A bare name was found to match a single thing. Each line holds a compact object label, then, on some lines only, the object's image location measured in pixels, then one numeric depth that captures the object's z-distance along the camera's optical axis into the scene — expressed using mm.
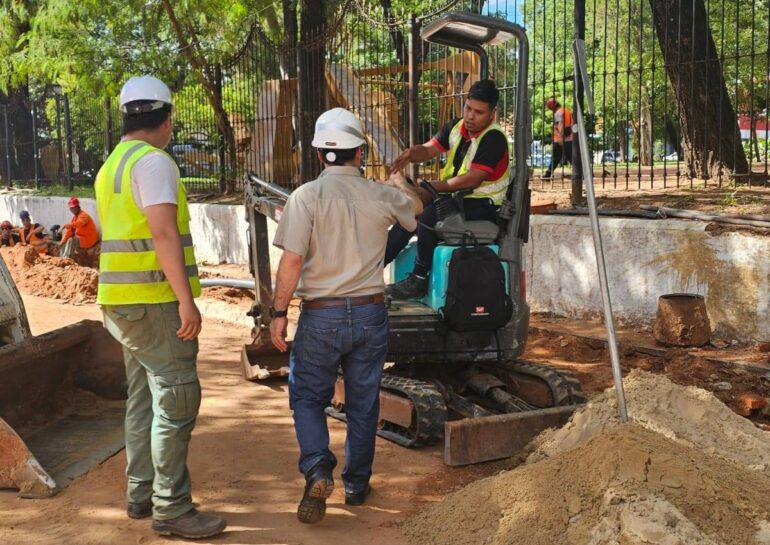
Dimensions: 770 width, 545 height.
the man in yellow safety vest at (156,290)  4086
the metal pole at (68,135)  20844
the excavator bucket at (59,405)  4746
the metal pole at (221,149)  15836
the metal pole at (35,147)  23675
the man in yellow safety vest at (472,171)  5754
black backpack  5457
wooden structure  11742
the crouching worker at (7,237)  17719
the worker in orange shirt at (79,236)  15188
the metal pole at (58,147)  21450
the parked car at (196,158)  16734
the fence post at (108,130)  18562
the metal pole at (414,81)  10977
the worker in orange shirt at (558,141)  12042
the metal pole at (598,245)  4057
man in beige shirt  4422
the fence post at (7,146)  25000
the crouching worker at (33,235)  16359
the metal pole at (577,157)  9195
